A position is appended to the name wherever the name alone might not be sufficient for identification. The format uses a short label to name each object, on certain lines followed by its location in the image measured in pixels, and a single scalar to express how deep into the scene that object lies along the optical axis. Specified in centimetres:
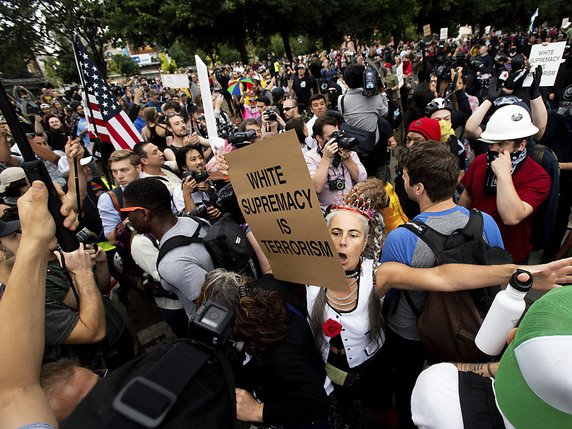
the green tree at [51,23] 2731
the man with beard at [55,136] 712
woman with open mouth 177
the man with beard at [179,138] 468
